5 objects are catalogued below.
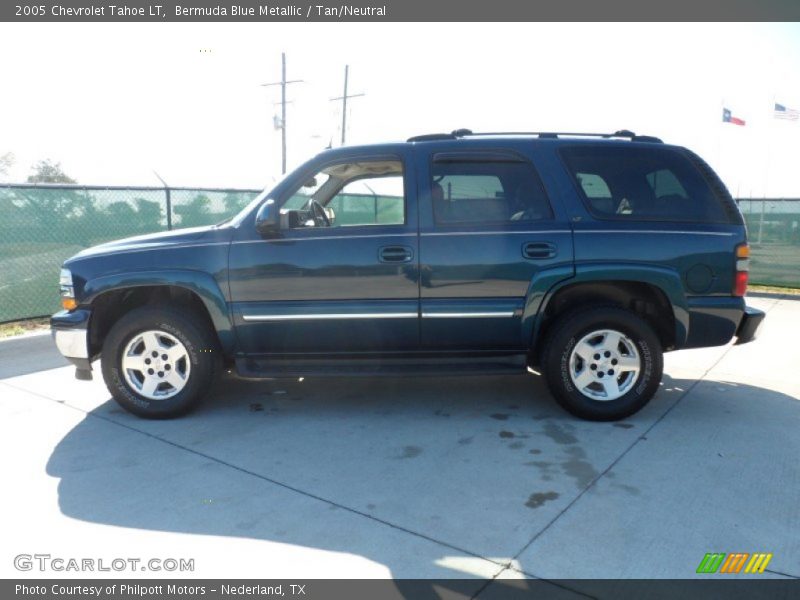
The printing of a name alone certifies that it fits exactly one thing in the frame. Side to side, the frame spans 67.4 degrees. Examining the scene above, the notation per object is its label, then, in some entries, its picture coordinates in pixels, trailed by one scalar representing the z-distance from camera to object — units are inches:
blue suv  164.7
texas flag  783.7
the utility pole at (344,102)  1112.6
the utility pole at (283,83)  1015.0
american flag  750.5
